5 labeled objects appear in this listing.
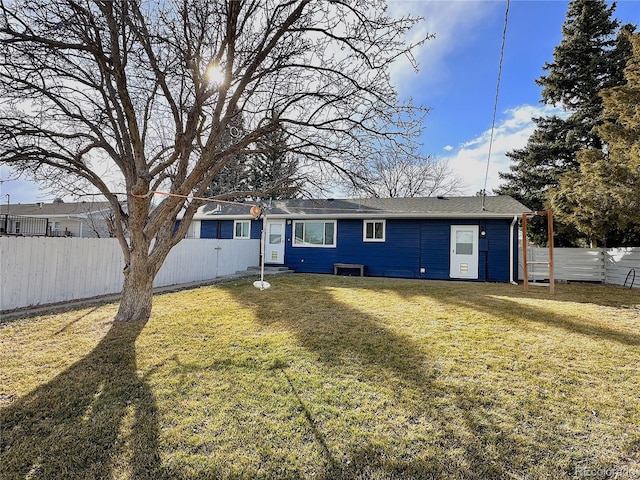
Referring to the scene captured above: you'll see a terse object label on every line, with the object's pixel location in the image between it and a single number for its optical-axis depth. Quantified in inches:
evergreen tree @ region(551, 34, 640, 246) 316.8
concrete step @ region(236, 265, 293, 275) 473.9
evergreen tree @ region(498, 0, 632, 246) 519.5
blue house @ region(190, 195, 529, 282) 422.9
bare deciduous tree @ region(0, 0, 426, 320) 176.6
